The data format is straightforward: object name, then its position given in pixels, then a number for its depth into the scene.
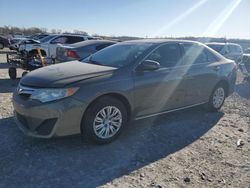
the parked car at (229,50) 10.15
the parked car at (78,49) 6.53
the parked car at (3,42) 19.39
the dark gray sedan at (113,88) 2.80
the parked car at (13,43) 16.86
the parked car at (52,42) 10.15
